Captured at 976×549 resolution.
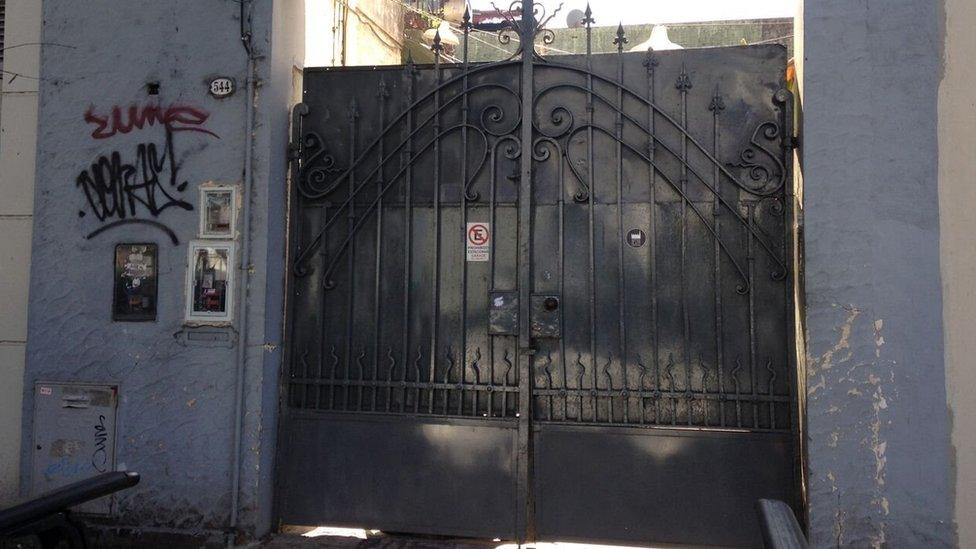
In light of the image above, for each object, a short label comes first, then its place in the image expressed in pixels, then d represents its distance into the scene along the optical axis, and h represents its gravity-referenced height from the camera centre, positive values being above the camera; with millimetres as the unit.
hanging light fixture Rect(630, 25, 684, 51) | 9156 +3601
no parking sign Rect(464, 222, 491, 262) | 4656 +441
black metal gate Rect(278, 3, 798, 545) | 4344 +86
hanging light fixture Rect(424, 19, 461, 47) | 8273 +3197
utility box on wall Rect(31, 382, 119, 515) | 4680 -823
